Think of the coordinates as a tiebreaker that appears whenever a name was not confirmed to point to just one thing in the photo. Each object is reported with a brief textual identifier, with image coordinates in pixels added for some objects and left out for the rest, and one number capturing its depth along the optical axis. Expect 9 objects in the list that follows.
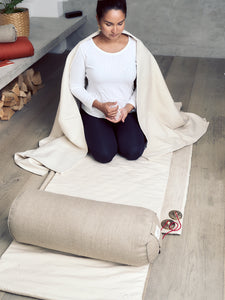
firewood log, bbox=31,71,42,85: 2.91
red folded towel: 2.39
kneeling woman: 1.94
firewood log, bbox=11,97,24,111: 2.64
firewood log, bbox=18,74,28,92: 2.72
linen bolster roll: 1.33
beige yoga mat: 1.32
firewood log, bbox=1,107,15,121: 2.55
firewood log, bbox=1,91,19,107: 2.52
